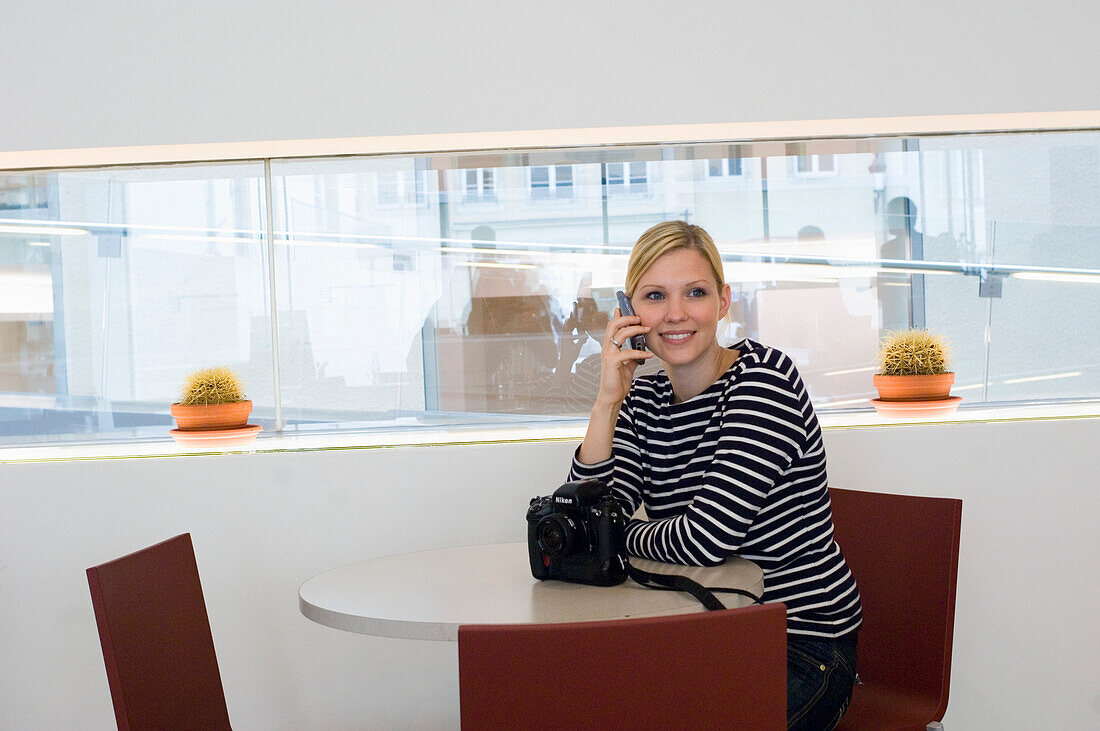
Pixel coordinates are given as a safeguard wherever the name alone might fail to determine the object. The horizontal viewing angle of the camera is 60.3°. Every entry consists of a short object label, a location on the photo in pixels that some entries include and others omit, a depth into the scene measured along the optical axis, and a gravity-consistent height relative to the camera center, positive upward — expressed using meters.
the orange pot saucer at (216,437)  3.06 -0.27
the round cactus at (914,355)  3.12 -0.07
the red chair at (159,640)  1.74 -0.58
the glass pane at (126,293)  3.26 +0.21
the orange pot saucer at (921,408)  3.07 -0.25
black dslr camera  1.81 -0.37
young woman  1.87 -0.25
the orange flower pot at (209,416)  3.08 -0.21
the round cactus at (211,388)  3.12 -0.12
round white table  1.62 -0.48
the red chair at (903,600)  2.12 -0.64
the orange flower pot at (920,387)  3.07 -0.18
